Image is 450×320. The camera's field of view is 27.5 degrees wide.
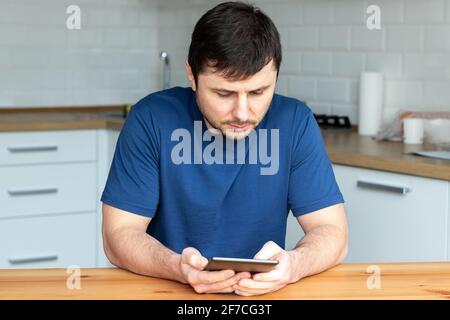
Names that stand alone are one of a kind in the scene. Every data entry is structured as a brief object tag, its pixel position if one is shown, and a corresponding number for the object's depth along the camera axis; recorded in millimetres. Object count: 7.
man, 1914
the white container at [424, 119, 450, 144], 3453
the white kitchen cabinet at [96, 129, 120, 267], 4312
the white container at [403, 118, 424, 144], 3488
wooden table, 1631
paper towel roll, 3746
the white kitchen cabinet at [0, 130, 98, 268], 4082
